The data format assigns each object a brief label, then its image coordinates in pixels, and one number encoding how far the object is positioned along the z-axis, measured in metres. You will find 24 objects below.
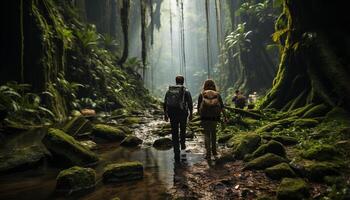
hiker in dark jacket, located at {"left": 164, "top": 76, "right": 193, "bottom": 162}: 7.07
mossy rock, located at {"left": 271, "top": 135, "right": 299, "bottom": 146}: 7.24
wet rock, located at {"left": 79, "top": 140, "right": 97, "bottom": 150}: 8.62
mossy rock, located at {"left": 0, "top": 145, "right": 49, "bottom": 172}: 6.04
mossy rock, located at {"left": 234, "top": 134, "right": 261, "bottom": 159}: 6.79
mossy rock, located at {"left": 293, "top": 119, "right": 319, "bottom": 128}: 8.20
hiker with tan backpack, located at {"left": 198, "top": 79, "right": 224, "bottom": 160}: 6.94
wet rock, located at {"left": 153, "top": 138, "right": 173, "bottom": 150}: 9.28
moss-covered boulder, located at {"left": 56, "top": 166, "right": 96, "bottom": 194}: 4.93
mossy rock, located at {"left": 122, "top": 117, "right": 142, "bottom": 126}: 14.84
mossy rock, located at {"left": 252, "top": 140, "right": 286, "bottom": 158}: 6.11
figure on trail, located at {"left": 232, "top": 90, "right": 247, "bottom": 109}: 15.52
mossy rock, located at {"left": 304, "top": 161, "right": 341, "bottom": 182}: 4.61
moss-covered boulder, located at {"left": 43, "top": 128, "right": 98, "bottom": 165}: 6.45
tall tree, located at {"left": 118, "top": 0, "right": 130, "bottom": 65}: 22.77
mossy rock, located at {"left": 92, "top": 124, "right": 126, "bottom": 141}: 10.09
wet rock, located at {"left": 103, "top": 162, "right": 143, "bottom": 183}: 5.53
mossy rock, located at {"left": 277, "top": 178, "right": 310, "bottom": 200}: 3.97
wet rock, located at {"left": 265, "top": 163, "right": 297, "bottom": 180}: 4.90
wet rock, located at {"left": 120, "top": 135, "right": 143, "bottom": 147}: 9.27
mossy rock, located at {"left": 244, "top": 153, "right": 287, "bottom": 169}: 5.54
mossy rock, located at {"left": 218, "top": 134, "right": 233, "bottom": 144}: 9.25
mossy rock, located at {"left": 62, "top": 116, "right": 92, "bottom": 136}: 10.04
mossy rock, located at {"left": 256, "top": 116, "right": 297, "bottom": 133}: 8.86
